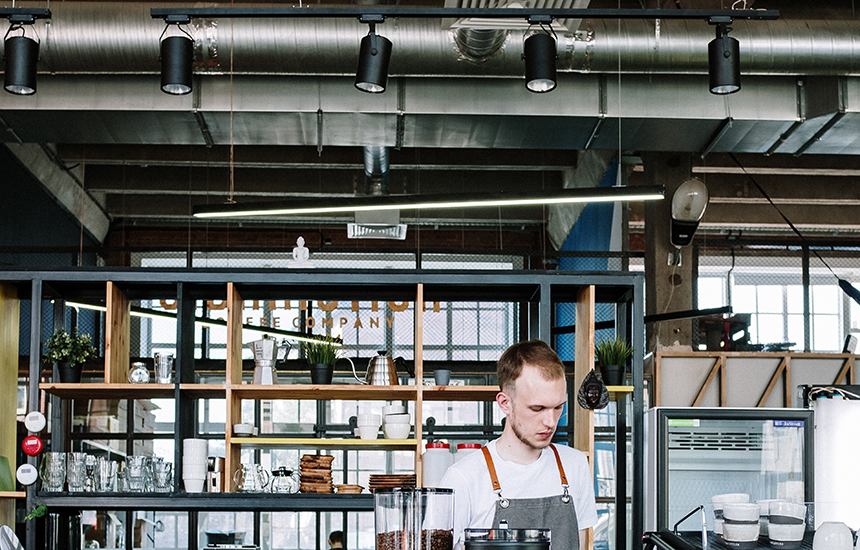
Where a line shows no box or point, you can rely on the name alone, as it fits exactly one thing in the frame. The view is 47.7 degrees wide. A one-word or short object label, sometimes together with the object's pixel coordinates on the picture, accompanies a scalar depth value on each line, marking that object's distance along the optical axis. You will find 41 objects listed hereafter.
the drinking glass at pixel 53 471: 4.96
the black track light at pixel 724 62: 4.58
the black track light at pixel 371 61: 4.59
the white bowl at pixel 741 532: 2.76
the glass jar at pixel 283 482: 5.01
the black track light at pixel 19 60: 4.59
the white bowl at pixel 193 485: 4.98
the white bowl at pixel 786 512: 2.79
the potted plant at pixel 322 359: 5.21
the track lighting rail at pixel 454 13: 4.24
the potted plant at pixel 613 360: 5.25
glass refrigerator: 5.86
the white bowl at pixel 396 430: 5.12
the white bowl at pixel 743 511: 2.75
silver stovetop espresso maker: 5.20
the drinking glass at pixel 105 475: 4.98
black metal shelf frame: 4.96
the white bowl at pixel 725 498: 2.95
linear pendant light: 6.14
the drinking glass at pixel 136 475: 4.97
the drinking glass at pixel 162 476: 4.99
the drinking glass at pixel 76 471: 4.98
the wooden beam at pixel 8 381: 5.16
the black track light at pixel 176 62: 4.60
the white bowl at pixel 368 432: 5.19
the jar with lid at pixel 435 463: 4.91
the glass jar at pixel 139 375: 5.20
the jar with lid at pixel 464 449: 4.93
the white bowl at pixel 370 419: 5.18
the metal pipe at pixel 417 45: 5.67
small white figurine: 5.38
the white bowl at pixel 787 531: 2.75
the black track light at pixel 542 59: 4.61
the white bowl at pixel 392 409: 5.16
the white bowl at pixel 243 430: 5.05
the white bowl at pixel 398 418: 5.11
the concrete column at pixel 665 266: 7.93
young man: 2.52
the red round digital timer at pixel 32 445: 5.03
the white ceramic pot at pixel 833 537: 2.41
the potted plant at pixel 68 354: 5.16
